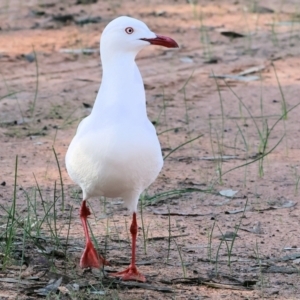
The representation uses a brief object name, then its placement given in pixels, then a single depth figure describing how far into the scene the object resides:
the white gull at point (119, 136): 9.66
